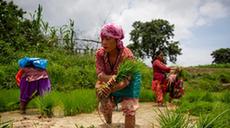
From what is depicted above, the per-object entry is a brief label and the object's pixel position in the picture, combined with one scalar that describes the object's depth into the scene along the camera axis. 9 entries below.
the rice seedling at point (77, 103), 3.40
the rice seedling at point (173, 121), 1.04
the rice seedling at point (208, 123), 1.00
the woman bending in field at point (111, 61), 2.33
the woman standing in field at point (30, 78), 3.79
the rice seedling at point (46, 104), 3.27
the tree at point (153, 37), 24.15
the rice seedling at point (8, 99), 3.95
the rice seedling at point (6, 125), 0.96
